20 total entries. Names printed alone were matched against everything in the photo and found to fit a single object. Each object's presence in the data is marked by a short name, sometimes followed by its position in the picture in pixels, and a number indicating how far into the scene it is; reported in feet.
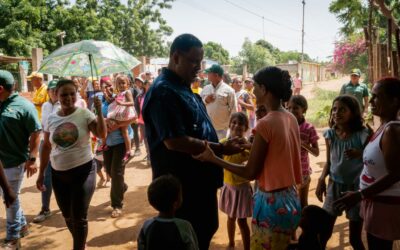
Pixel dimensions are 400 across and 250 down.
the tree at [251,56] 139.95
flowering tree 70.49
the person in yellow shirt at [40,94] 20.84
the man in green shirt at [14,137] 12.50
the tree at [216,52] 187.98
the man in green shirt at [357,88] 25.74
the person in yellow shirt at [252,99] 27.35
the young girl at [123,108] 17.20
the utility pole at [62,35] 63.36
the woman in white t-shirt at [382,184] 7.31
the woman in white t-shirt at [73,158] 11.50
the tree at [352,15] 22.75
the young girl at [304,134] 12.84
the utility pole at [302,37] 121.06
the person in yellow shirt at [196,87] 28.48
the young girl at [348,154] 9.96
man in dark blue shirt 7.00
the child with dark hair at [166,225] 6.95
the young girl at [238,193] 11.84
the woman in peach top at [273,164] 7.09
